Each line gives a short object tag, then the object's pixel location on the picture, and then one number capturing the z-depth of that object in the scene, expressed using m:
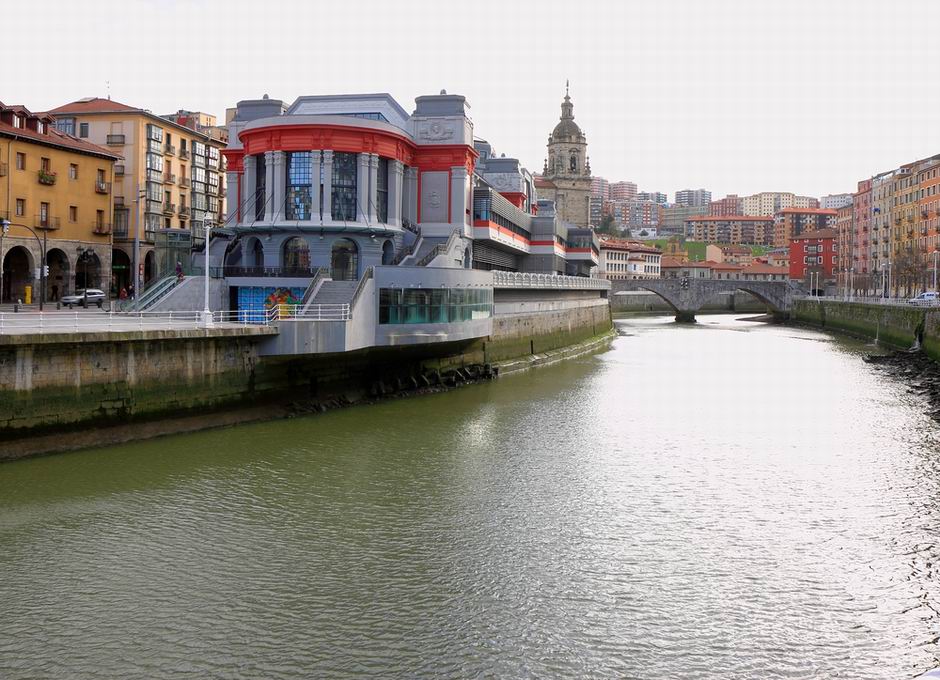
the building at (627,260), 147.88
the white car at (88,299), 44.75
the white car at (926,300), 68.25
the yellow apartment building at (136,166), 63.78
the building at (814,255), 142.88
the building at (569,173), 141.50
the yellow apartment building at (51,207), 48.12
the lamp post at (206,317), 27.52
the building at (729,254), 188.50
